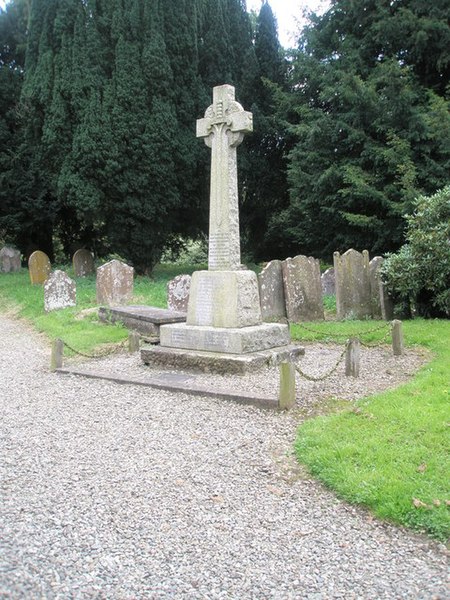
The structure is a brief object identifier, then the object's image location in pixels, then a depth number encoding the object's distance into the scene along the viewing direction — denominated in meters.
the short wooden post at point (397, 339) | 8.46
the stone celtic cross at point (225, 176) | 8.25
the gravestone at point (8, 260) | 25.17
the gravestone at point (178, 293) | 12.71
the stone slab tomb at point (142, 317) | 10.12
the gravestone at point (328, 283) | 15.31
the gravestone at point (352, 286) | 11.73
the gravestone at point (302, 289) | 11.64
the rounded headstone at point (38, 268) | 19.36
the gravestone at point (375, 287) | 12.02
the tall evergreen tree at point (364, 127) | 15.27
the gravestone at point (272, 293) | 11.53
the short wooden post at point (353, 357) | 7.11
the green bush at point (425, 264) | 11.13
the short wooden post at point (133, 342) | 9.18
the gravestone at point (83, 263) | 20.84
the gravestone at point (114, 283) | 13.62
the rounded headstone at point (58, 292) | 14.22
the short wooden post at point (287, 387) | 5.64
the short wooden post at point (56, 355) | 8.03
